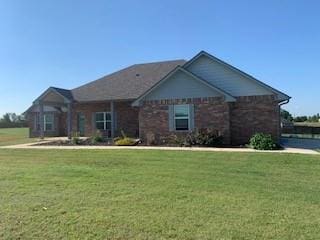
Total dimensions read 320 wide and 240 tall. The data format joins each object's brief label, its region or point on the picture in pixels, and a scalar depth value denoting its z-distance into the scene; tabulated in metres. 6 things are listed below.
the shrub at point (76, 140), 14.99
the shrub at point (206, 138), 12.99
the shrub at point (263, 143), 11.50
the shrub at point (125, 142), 14.01
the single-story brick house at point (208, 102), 13.61
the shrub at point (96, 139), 15.30
